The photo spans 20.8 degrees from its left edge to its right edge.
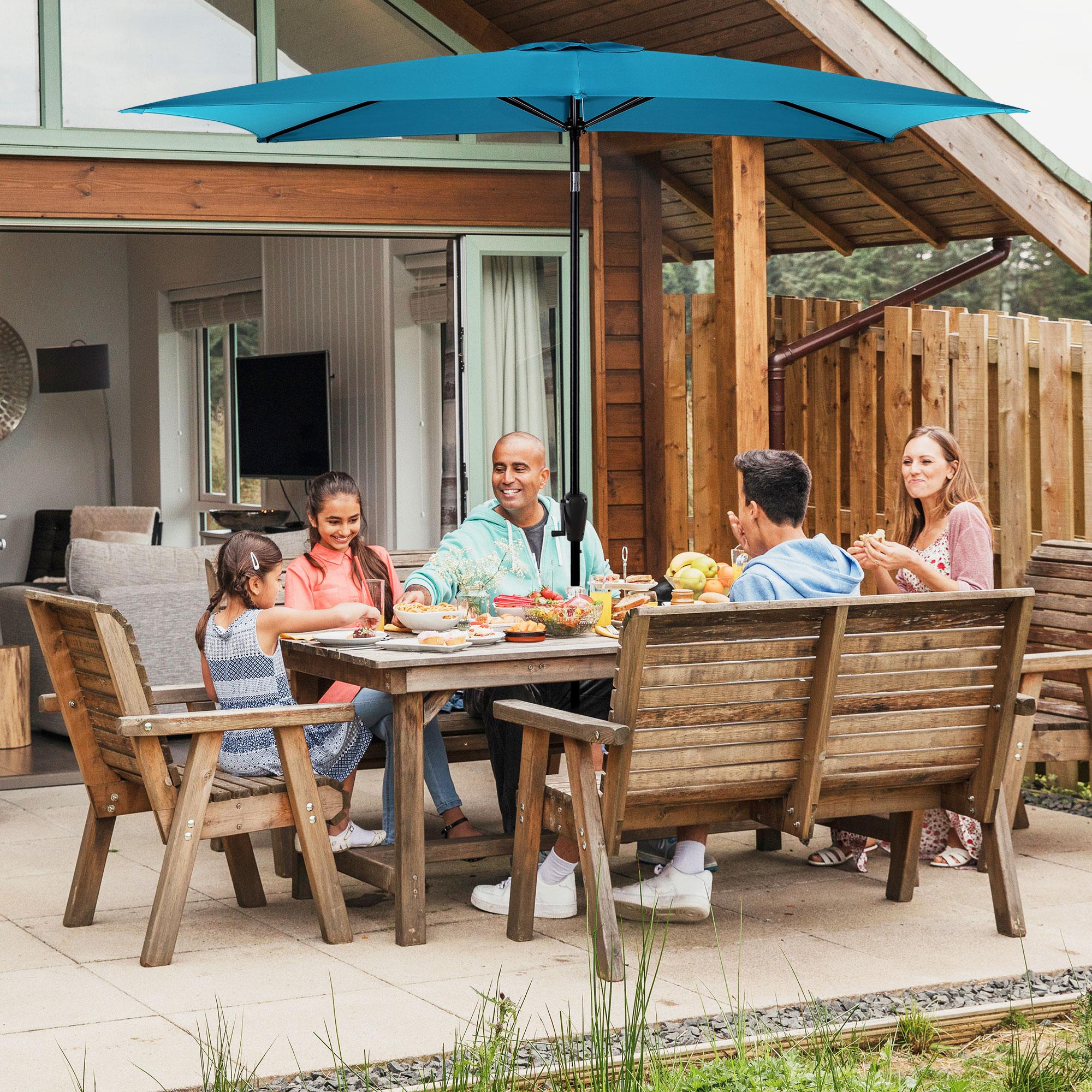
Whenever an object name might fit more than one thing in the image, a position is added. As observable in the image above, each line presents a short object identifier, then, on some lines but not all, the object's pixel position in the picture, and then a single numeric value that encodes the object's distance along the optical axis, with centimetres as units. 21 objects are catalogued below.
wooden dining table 708
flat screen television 1929
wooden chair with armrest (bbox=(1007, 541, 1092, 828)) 882
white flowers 818
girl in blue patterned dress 753
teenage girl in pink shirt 856
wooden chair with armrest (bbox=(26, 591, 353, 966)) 682
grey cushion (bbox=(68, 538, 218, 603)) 1231
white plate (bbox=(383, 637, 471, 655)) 727
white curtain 1367
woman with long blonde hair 873
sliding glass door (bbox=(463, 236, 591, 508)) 1350
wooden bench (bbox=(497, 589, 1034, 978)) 645
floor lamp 2309
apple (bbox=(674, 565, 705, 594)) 821
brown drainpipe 1317
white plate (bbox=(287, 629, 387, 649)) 758
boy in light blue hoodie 729
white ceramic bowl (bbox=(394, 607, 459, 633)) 759
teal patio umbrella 814
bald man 859
